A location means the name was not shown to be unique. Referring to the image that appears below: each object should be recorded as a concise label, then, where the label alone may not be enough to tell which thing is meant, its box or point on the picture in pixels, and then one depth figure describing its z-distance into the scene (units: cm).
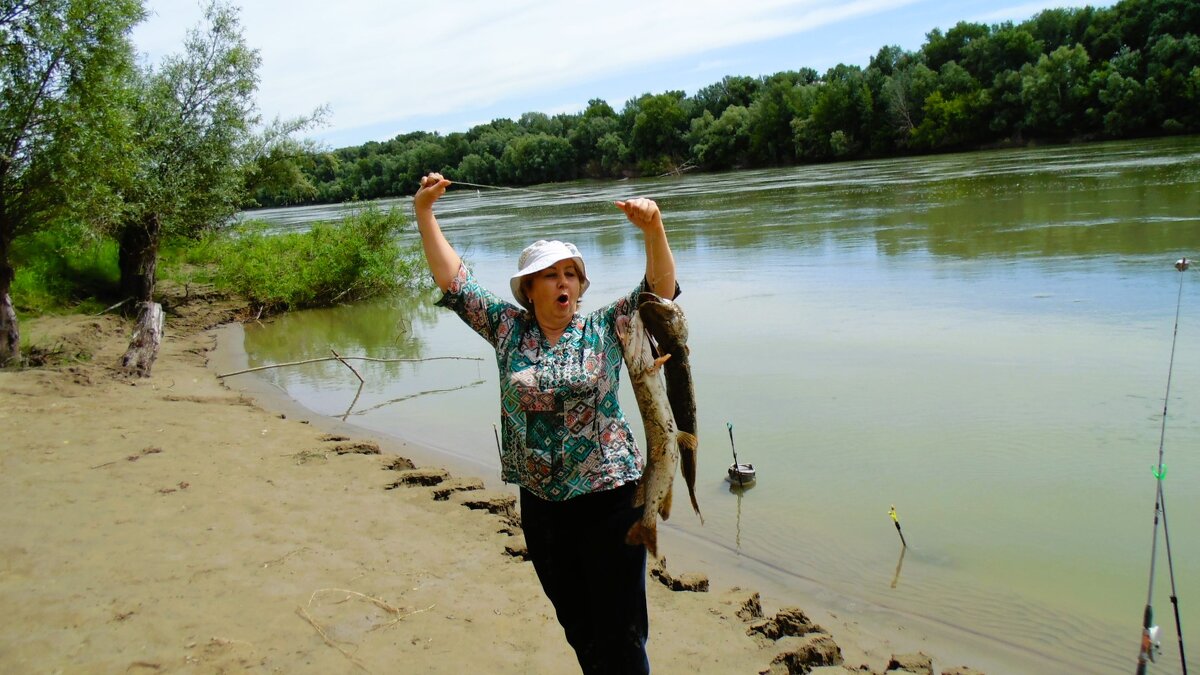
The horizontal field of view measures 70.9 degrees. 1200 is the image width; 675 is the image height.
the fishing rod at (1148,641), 292
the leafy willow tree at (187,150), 1585
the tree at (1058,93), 5397
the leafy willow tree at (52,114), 1120
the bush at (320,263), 1886
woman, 281
